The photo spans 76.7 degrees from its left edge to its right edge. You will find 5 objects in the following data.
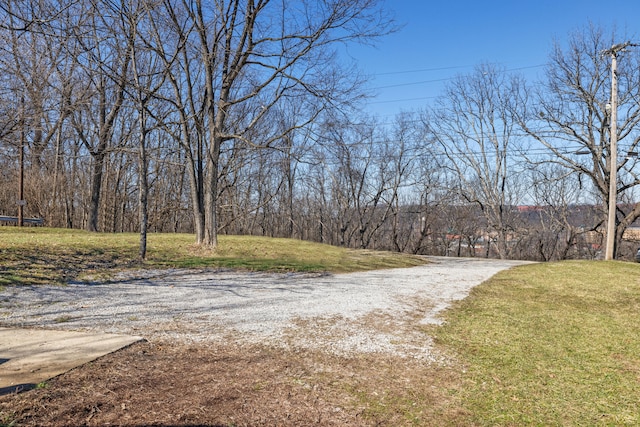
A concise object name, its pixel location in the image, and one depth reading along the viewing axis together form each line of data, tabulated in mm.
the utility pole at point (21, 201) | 15923
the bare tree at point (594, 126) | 18406
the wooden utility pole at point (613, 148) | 13812
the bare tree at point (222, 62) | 11680
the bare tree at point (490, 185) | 25859
